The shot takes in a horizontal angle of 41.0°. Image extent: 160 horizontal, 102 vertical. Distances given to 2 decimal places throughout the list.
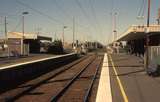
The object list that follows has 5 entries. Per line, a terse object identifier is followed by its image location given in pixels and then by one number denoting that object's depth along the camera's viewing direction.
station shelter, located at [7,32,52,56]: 41.58
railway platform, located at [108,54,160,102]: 8.47
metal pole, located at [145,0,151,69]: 16.01
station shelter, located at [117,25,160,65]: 15.70
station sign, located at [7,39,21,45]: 43.15
